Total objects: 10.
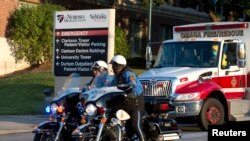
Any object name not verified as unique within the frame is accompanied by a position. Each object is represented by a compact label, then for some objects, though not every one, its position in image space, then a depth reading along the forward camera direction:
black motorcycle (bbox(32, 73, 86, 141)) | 9.67
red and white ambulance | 15.38
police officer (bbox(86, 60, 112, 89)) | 9.91
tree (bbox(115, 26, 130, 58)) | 33.99
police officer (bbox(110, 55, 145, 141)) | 9.34
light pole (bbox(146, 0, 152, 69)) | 16.97
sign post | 19.34
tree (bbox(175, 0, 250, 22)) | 34.29
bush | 32.28
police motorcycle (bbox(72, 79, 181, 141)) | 8.88
